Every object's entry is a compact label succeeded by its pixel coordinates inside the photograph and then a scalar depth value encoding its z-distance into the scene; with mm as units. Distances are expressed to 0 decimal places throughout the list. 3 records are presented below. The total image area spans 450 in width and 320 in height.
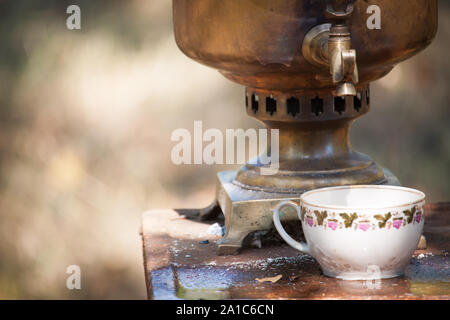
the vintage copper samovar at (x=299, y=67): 2900
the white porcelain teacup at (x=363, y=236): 2836
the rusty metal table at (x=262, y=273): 2845
